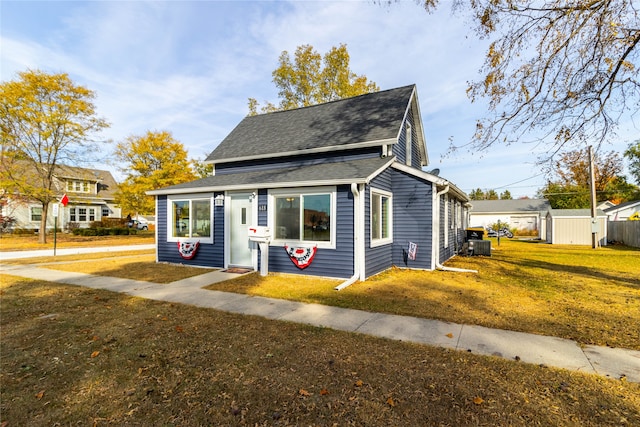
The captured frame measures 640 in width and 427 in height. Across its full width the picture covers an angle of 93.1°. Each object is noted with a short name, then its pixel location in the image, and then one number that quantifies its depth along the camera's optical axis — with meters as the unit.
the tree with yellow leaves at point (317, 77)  26.12
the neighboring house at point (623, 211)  27.33
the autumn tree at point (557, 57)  6.09
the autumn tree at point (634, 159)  34.81
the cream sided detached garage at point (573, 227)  23.91
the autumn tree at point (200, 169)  30.00
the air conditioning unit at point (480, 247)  14.45
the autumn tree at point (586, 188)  33.49
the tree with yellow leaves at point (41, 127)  19.08
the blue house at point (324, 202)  8.40
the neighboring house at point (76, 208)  29.16
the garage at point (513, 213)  37.60
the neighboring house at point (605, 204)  35.00
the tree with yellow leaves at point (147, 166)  26.14
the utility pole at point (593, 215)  19.97
